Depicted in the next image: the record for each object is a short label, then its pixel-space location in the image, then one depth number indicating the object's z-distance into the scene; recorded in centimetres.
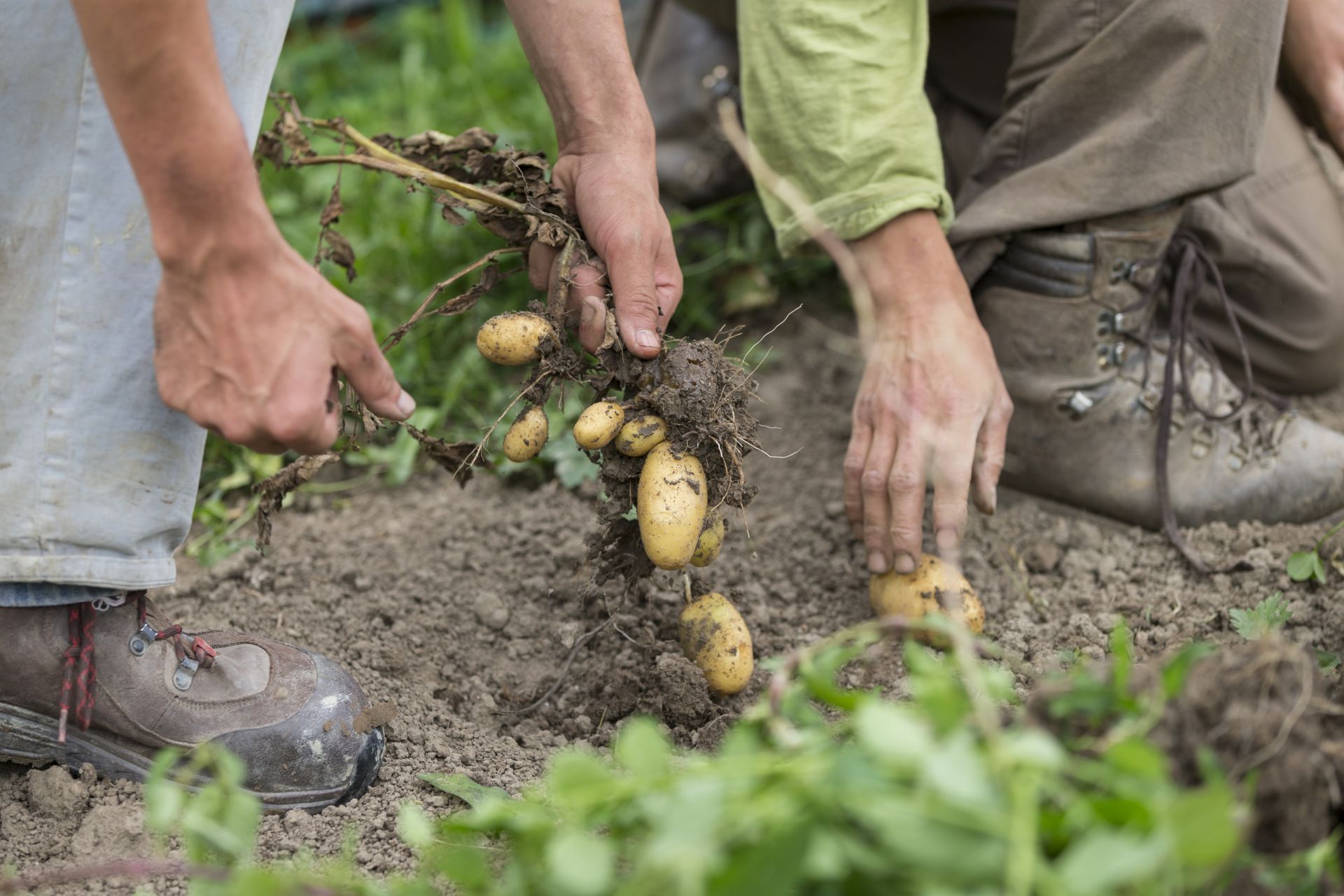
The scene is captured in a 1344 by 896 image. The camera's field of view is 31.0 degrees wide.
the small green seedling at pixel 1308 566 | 142
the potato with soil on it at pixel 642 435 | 134
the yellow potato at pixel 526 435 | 136
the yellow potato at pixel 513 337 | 135
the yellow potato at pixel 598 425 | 132
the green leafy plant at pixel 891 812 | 93
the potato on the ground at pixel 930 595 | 141
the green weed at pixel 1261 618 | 136
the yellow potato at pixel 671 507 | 131
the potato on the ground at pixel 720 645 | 137
